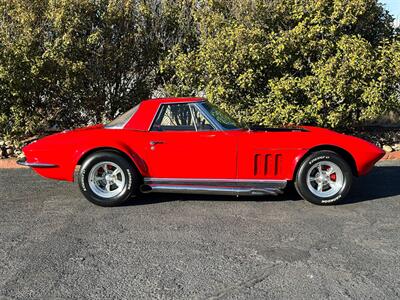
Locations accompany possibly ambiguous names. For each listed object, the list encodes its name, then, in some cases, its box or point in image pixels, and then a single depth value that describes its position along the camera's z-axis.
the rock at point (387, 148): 8.90
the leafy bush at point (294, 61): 8.20
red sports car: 5.30
